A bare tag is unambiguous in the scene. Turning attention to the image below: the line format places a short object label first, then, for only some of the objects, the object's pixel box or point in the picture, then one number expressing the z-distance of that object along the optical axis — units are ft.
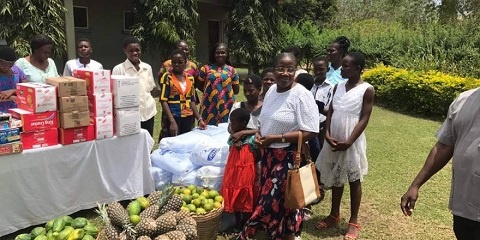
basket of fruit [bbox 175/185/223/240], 10.48
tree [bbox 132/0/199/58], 36.83
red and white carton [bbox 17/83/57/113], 11.35
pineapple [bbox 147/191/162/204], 9.79
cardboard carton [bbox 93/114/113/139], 12.66
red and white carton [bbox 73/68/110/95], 12.37
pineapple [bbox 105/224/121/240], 8.28
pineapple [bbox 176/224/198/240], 8.73
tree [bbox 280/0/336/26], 99.19
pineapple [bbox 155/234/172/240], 8.21
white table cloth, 11.28
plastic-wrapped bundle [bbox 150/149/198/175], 12.58
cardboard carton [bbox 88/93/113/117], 12.45
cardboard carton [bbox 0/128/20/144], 10.72
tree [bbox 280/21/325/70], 60.75
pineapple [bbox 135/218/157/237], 8.36
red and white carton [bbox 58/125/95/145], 12.11
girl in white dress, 11.42
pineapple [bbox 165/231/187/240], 8.36
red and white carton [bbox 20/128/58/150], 11.44
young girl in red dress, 11.34
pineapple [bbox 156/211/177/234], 8.57
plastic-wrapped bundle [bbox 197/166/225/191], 12.22
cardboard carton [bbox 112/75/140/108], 12.80
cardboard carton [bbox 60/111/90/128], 11.89
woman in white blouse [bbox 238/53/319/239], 9.82
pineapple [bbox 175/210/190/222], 9.21
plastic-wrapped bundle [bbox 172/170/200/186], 12.41
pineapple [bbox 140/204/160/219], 8.94
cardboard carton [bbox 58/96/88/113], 11.80
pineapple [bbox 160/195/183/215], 9.51
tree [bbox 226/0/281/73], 46.60
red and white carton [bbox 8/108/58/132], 11.32
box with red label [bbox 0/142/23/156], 10.78
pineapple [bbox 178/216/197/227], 8.99
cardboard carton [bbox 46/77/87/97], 11.79
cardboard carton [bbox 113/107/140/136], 13.12
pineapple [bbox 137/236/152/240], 8.16
